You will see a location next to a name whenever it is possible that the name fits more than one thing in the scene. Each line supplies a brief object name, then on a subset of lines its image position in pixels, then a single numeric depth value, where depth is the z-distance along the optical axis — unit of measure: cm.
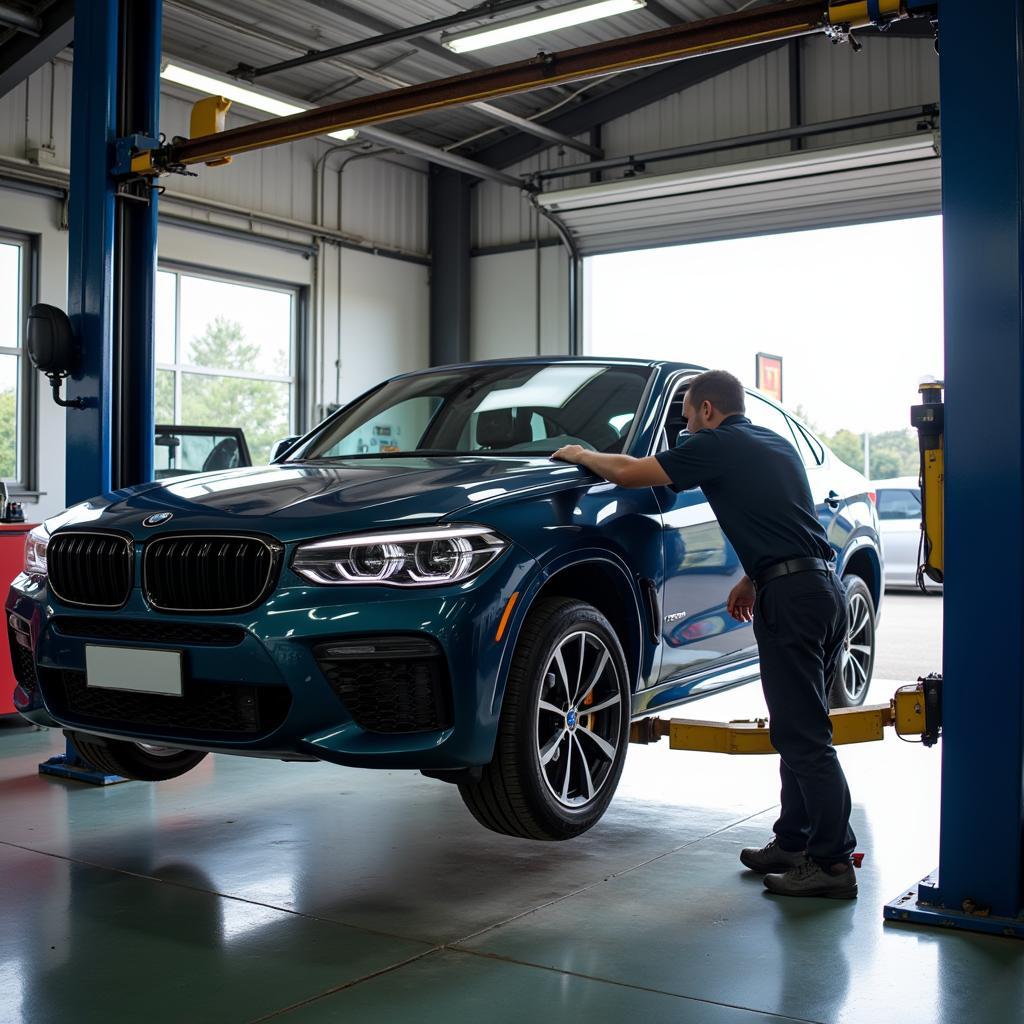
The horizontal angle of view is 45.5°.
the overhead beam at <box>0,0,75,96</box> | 980
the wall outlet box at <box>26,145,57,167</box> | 1232
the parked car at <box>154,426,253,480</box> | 978
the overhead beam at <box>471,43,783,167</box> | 1448
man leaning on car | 362
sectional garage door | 1265
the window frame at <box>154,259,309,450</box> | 1554
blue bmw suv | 315
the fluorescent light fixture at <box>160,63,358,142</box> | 1180
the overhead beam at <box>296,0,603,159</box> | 1229
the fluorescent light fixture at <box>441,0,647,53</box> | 1092
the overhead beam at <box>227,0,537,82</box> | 1162
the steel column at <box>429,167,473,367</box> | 1733
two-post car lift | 326
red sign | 1580
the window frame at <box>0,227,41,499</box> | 1248
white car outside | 1541
